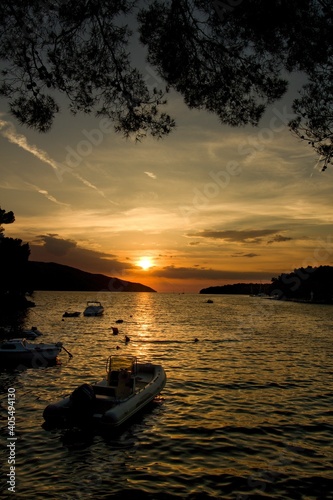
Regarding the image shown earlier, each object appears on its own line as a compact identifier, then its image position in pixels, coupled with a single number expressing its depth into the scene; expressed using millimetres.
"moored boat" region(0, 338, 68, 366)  34438
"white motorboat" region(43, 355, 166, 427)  18469
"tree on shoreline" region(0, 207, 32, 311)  84288
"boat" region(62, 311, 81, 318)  94438
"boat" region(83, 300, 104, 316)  99125
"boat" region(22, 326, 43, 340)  52969
